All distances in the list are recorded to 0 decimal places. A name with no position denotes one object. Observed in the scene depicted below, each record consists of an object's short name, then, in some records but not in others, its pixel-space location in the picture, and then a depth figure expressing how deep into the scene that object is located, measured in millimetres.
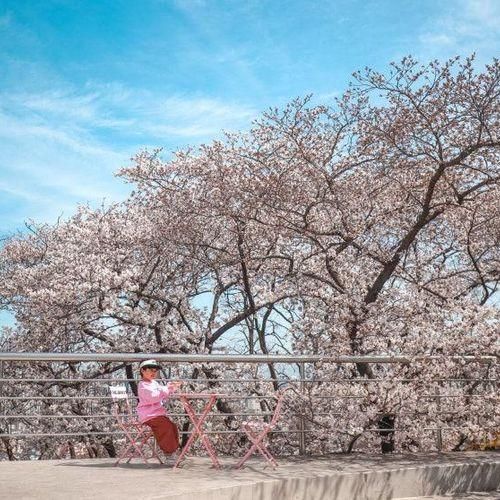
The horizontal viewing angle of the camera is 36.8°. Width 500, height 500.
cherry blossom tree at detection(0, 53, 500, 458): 10352
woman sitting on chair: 8273
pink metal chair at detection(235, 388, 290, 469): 7848
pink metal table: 7766
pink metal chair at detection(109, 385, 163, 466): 8317
